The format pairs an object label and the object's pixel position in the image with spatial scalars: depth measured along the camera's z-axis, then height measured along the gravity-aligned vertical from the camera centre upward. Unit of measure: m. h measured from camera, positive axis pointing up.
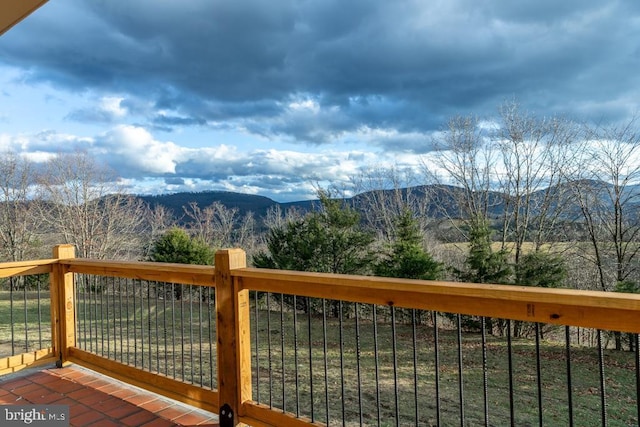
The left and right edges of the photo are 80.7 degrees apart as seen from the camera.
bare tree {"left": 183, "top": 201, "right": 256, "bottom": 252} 18.05 -0.44
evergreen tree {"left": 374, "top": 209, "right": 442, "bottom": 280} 9.80 -1.29
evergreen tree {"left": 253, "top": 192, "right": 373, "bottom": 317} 11.23 -0.99
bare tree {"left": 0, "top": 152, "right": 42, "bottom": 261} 15.31 +0.48
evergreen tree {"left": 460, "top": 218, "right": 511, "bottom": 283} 9.73 -1.49
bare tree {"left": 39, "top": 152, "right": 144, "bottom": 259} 15.75 +0.52
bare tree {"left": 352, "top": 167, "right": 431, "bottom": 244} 14.04 +0.51
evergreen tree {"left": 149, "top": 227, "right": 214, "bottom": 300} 11.78 -1.06
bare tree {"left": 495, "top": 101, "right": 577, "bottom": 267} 11.05 +0.96
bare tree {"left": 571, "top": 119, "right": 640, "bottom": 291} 9.38 +0.02
